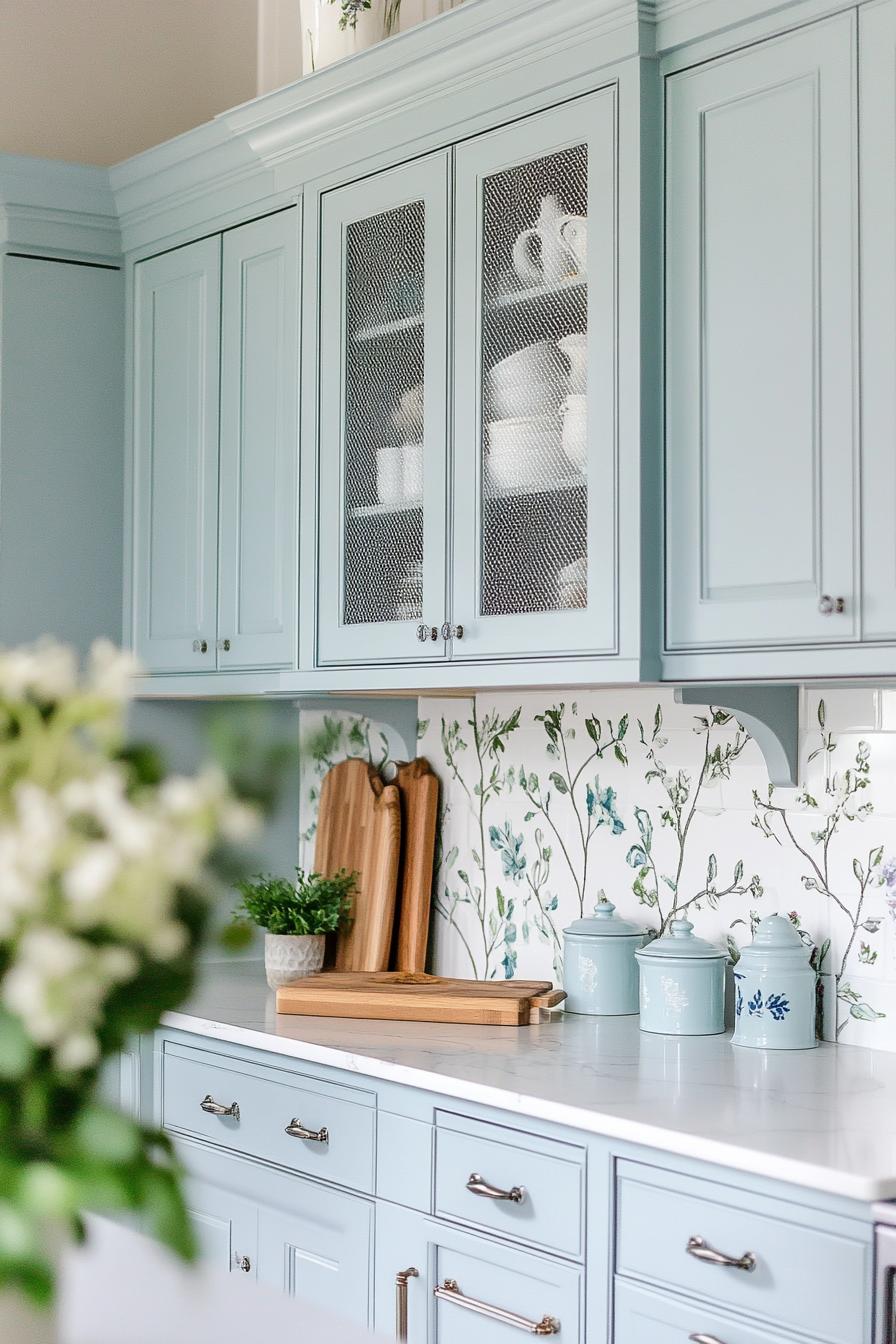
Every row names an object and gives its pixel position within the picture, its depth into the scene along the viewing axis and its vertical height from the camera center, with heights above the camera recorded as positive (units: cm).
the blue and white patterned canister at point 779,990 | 235 -39
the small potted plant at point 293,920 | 308 -39
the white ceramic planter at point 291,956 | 308 -45
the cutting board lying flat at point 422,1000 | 259 -46
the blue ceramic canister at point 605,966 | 265 -40
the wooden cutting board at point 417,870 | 314 -30
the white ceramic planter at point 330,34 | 295 +123
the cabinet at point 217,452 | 307 +51
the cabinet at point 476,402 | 236 +49
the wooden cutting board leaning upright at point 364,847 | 315 -26
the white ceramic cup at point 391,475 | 273 +40
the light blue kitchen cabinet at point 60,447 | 337 +55
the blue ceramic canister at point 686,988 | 247 -41
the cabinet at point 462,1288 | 204 -75
